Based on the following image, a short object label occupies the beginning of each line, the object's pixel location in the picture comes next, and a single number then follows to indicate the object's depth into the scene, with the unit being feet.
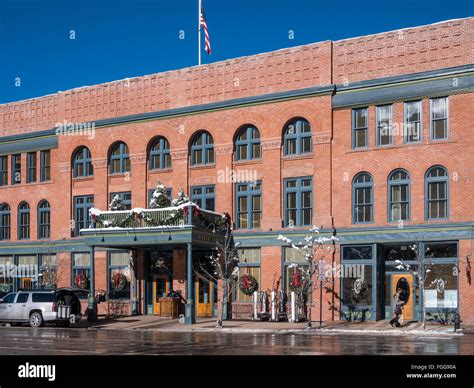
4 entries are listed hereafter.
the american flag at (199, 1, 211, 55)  144.15
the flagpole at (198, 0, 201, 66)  145.83
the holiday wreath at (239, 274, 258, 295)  131.64
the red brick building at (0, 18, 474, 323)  116.37
